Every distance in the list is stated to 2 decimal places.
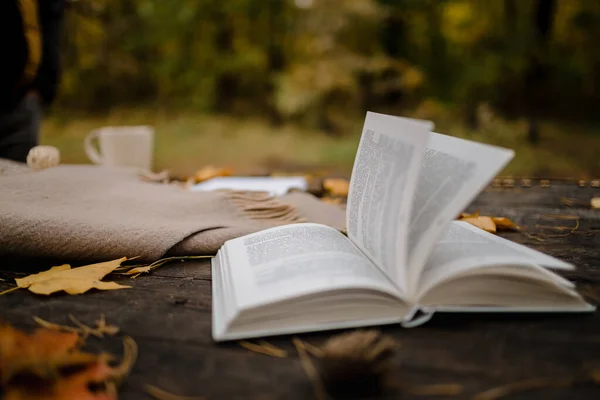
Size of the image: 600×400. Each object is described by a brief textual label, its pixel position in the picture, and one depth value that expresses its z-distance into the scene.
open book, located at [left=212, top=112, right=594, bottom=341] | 0.51
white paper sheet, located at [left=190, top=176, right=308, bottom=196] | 1.18
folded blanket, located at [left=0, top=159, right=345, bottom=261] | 0.74
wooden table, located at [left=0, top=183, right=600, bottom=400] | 0.42
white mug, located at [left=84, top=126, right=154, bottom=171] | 1.28
